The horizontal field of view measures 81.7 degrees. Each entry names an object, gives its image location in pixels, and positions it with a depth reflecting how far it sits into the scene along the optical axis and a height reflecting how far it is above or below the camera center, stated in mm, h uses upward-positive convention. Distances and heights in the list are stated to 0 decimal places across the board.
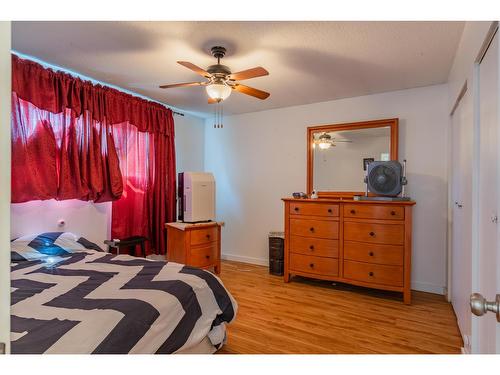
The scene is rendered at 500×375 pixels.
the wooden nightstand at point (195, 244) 3287 -714
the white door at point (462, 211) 1848 -189
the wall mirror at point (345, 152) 3354 +399
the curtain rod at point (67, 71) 2432 +1066
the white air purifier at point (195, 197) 3506 -161
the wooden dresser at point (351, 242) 2840 -604
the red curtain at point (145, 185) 3318 -16
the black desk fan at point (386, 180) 2969 +53
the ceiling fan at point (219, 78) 2193 +822
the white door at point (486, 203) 1205 -79
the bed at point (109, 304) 1208 -610
